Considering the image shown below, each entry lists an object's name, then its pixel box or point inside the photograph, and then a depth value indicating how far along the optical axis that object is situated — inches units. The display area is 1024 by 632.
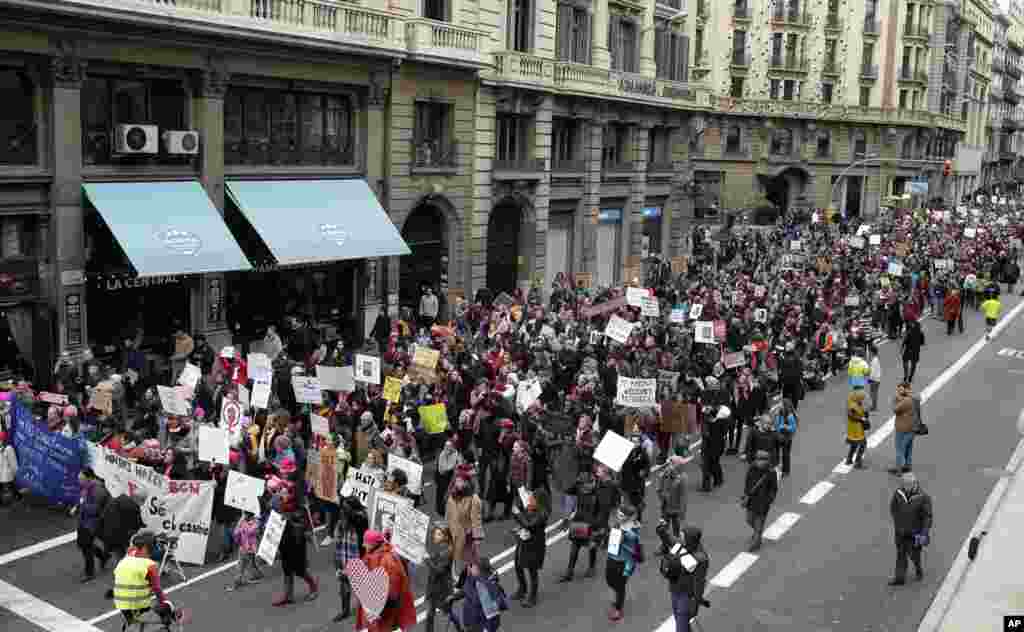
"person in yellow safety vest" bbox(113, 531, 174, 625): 450.6
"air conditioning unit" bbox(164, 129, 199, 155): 956.0
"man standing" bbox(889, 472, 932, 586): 567.5
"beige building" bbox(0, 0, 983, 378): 875.4
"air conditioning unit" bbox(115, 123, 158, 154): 913.5
